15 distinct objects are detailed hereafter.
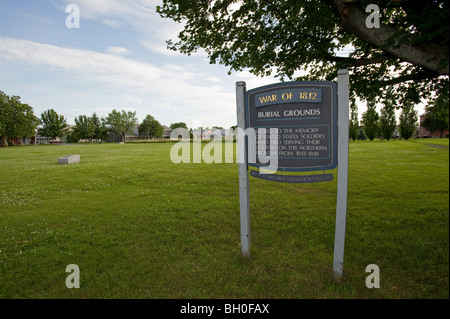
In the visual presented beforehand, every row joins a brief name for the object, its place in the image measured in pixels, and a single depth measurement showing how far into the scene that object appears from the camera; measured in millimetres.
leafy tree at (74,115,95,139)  108750
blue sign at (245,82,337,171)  4023
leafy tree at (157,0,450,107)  5984
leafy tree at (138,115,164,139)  122438
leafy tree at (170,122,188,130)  142362
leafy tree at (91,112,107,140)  118188
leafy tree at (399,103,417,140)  63062
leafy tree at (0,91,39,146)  63156
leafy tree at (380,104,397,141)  65688
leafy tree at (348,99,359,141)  71600
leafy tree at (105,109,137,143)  119562
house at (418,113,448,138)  64425
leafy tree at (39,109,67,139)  95938
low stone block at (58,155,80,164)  19141
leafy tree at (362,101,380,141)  67688
